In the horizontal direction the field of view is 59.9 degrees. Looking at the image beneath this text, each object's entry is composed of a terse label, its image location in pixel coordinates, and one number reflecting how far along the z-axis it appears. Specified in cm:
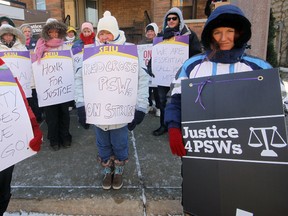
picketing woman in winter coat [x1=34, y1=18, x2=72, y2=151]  331
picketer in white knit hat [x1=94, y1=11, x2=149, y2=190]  240
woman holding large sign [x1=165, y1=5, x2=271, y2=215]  166
